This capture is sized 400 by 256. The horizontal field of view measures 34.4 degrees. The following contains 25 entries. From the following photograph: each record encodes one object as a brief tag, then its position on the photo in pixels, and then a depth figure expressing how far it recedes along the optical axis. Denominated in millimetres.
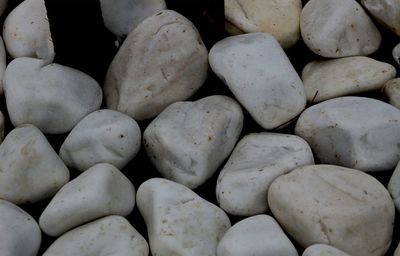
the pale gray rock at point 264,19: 393
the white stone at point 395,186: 329
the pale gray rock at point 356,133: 341
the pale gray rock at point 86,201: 324
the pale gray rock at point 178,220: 311
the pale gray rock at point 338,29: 383
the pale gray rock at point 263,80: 358
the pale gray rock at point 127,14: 404
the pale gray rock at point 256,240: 299
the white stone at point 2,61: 392
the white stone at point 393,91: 367
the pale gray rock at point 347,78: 369
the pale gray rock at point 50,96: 367
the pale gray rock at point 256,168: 331
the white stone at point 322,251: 294
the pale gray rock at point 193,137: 345
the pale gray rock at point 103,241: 316
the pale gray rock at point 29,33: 400
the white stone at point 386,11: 390
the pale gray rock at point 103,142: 348
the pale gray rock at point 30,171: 343
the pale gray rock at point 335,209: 305
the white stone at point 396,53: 394
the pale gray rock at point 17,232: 317
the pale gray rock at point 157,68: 373
